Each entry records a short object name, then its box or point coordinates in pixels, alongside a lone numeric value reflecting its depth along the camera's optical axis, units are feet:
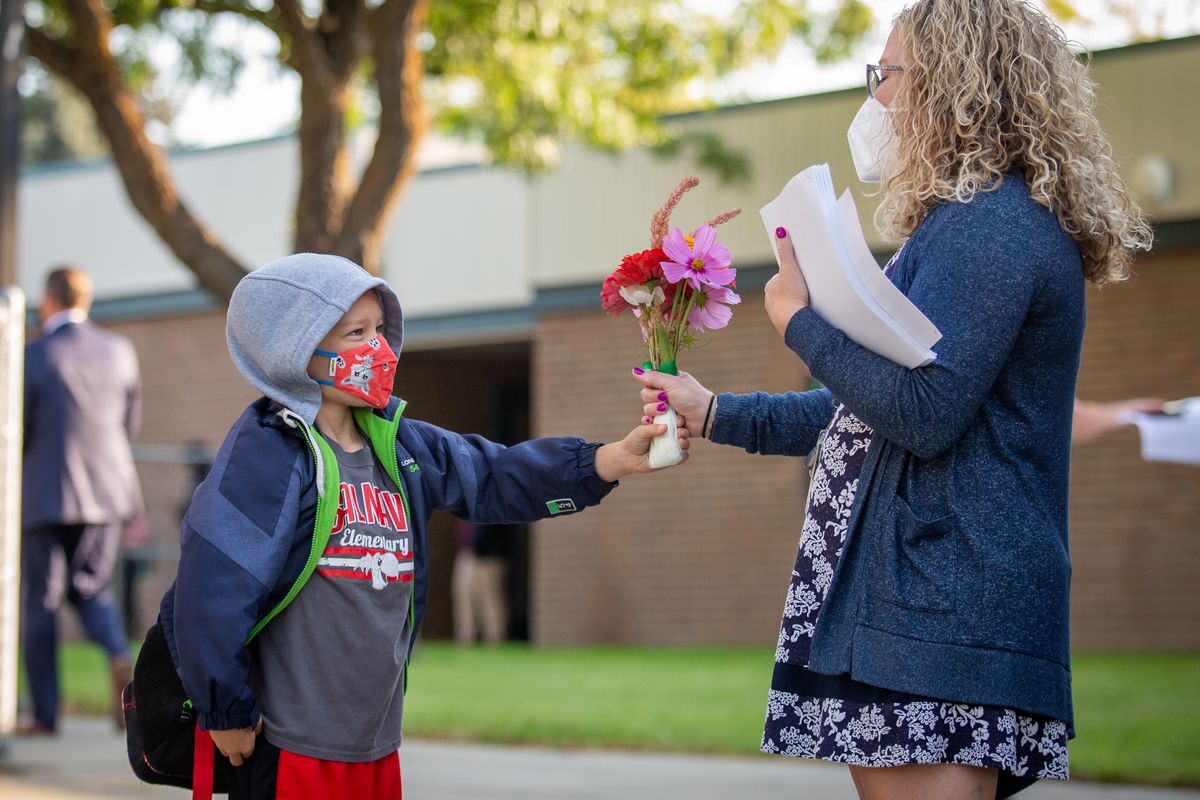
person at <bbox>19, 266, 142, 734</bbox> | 25.88
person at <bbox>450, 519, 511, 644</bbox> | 63.36
